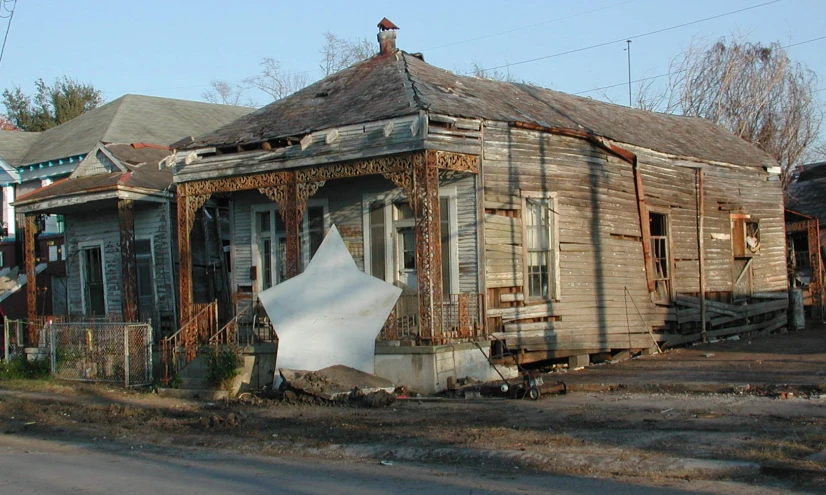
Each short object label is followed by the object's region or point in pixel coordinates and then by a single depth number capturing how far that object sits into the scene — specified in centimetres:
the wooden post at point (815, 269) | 2706
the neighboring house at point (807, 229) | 2716
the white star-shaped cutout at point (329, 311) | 1557
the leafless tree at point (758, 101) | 3866
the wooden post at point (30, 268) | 2231
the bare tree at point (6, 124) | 5438
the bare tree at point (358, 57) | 5022
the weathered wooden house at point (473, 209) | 1571
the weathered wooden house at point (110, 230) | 2105
